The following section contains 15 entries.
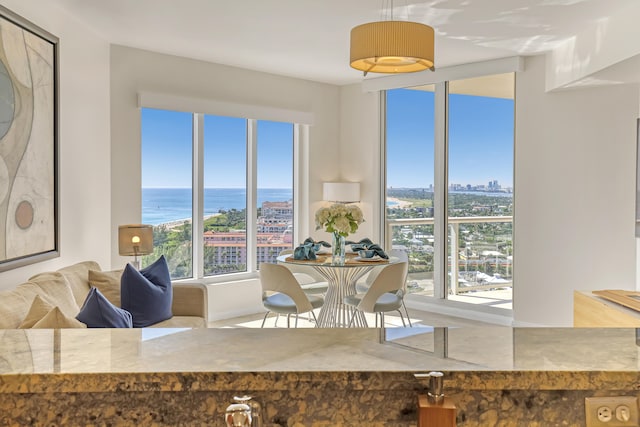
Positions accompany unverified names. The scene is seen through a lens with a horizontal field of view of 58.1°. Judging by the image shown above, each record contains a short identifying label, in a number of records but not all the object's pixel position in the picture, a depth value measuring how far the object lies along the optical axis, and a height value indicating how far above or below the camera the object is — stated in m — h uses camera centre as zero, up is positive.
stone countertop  1.02 -0.29
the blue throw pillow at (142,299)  3.54 -0.59
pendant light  3.17 +0.92
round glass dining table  4.66 -0.65
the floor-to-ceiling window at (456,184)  6.03 +0.24
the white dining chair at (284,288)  4.41 -0.64
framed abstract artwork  3.29 +0.39
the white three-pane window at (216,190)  5.74 +0.17
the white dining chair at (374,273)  5.39 -0.63
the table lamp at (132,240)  4.39 -0.27
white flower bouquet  4.56 -0.11
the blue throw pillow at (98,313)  2.55 -0.49
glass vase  4.61 -0.33
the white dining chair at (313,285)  5.37 -0.78
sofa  2.65 -0.50
